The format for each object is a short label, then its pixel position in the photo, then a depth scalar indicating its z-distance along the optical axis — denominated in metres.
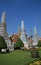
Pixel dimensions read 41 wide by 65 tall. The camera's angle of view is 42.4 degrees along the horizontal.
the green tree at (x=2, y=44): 13.27
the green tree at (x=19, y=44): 15.71
